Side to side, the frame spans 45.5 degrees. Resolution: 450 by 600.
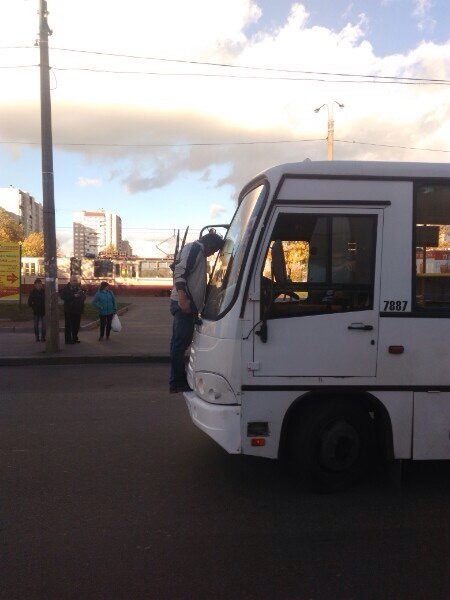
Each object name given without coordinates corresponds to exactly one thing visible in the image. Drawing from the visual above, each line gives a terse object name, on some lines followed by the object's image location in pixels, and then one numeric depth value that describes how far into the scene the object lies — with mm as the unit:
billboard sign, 20219
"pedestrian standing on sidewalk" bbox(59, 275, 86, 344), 14188
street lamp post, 24953
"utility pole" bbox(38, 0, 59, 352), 12586
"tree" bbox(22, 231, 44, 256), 80175
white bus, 4148
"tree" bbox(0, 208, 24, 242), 70625
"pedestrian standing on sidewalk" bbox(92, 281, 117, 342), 14367
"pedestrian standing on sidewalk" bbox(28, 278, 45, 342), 14320
